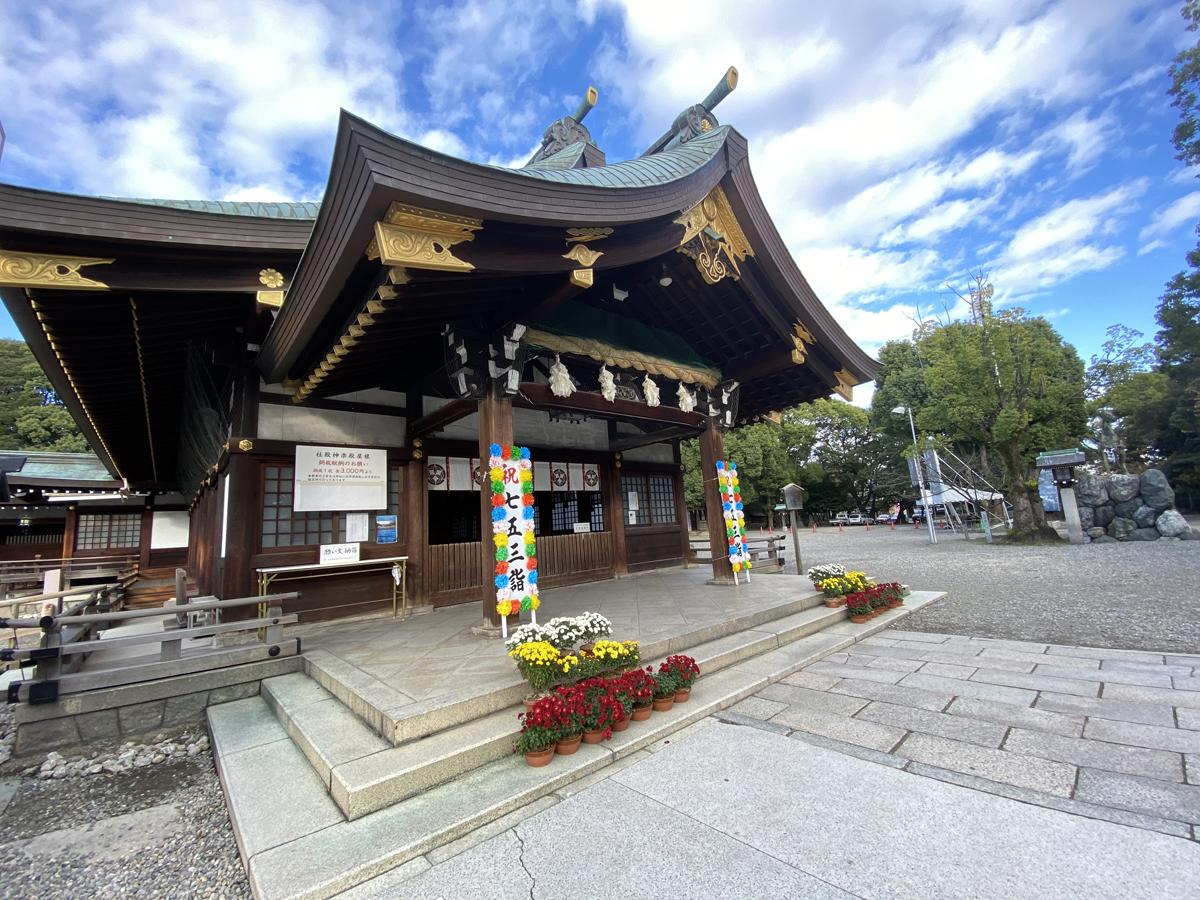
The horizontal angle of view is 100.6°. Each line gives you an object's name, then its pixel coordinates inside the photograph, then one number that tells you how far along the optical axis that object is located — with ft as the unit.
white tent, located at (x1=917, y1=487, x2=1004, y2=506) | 76.69
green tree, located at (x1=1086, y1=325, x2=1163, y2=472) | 61.46
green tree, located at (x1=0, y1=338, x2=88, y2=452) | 79.61
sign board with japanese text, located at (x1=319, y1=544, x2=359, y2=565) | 22.08
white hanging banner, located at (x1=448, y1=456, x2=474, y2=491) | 27.09
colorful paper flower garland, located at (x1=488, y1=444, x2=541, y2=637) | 17.34
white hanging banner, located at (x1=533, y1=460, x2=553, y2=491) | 30.53
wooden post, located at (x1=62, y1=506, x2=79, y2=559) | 47.75
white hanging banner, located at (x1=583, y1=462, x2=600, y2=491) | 33.19
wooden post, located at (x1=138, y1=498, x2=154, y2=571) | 48.57
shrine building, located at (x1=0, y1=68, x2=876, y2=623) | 13.80
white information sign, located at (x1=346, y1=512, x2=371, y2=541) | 23.20
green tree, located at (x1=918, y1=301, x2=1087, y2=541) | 57.88
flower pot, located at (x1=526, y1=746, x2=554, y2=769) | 10.50
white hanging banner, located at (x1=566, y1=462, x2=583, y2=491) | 32.17
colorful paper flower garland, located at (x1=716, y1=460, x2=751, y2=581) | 27.89
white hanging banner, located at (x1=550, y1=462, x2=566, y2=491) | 31.30
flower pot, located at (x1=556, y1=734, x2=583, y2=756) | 10.97
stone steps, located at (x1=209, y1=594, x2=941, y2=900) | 7.97
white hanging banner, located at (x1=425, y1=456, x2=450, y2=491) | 26.09
